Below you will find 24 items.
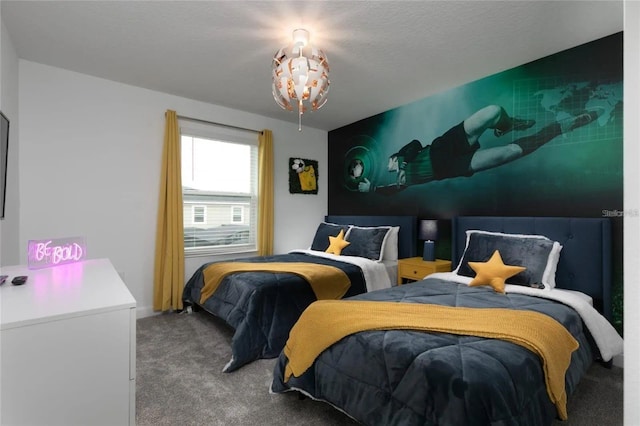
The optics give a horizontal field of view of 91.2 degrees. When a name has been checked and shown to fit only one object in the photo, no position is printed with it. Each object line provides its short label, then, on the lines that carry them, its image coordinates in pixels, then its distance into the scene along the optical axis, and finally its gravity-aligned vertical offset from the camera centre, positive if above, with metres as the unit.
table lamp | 3.33 -0.23
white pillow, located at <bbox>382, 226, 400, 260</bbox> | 3.73 -0.37
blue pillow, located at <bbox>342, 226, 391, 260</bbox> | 3.56 -0.32
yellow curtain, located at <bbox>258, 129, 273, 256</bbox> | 4.19 +0.28
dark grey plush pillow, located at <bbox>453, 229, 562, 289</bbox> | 2.34 -0.38
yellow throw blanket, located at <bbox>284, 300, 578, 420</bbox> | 1.43 -0.56
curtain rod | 3.65 +1.12
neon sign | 1.60 -0.21
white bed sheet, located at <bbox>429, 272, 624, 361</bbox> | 2.02 -0.68
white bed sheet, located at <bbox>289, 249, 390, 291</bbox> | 3.21 -0.59
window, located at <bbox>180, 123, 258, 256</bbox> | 3.77 +0.32
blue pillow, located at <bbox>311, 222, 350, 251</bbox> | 4.02 -0.26
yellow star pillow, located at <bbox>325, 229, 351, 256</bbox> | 3.74 -0.35
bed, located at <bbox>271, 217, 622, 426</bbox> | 1.22 -0.60
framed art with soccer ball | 4.62 +0.58
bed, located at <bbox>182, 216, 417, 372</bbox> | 2.46 -0.61
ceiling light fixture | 2.07 +0.94
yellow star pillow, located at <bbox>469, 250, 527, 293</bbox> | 2.32 -0.43
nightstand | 3.14 -0.54
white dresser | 0.92 -0.46
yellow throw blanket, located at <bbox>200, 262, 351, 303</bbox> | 2.81 -0.56
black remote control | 1.29 -0.28
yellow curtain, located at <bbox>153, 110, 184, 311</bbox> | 3.43 -0.21
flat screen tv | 1.86 +0.36
